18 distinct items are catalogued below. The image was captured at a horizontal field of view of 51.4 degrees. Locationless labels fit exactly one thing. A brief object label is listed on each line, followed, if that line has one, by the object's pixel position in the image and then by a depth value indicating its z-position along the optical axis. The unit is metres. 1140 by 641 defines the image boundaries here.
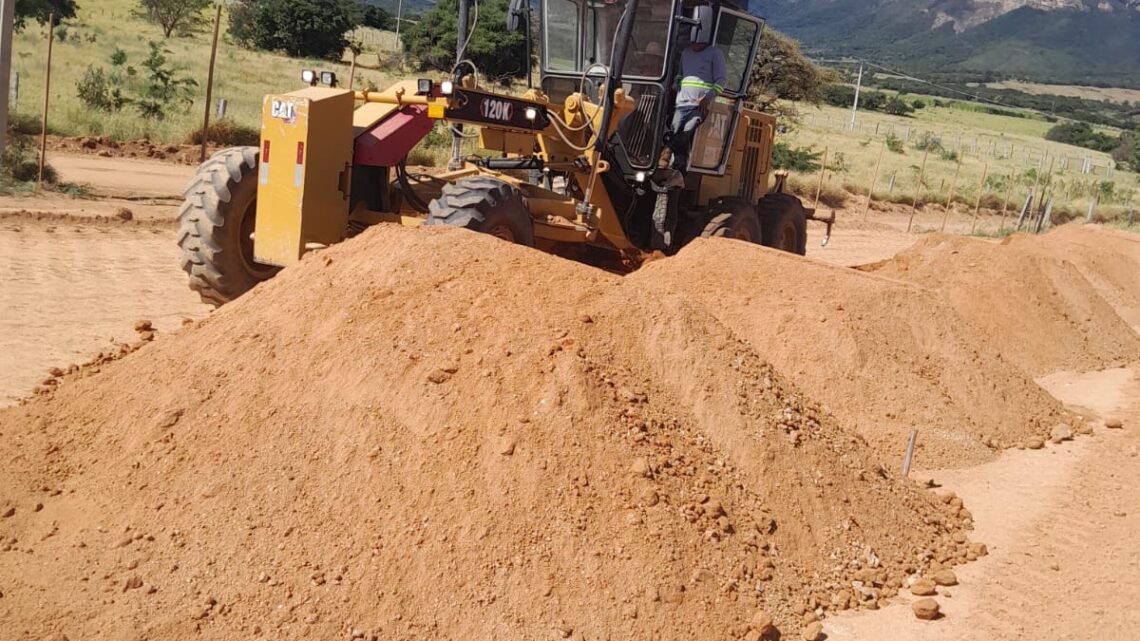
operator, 10.48
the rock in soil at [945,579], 5.90
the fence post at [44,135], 14.59
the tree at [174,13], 48.47
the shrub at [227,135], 21.88
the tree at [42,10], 36.59
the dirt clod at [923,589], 5.74
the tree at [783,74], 37.16
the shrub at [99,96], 23.23
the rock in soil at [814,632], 5.12
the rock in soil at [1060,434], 9.07
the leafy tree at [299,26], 47.66
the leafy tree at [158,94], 23.75
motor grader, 8.16
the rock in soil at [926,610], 5.49
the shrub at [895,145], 52.19
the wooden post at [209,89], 15.56
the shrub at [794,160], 34.50
